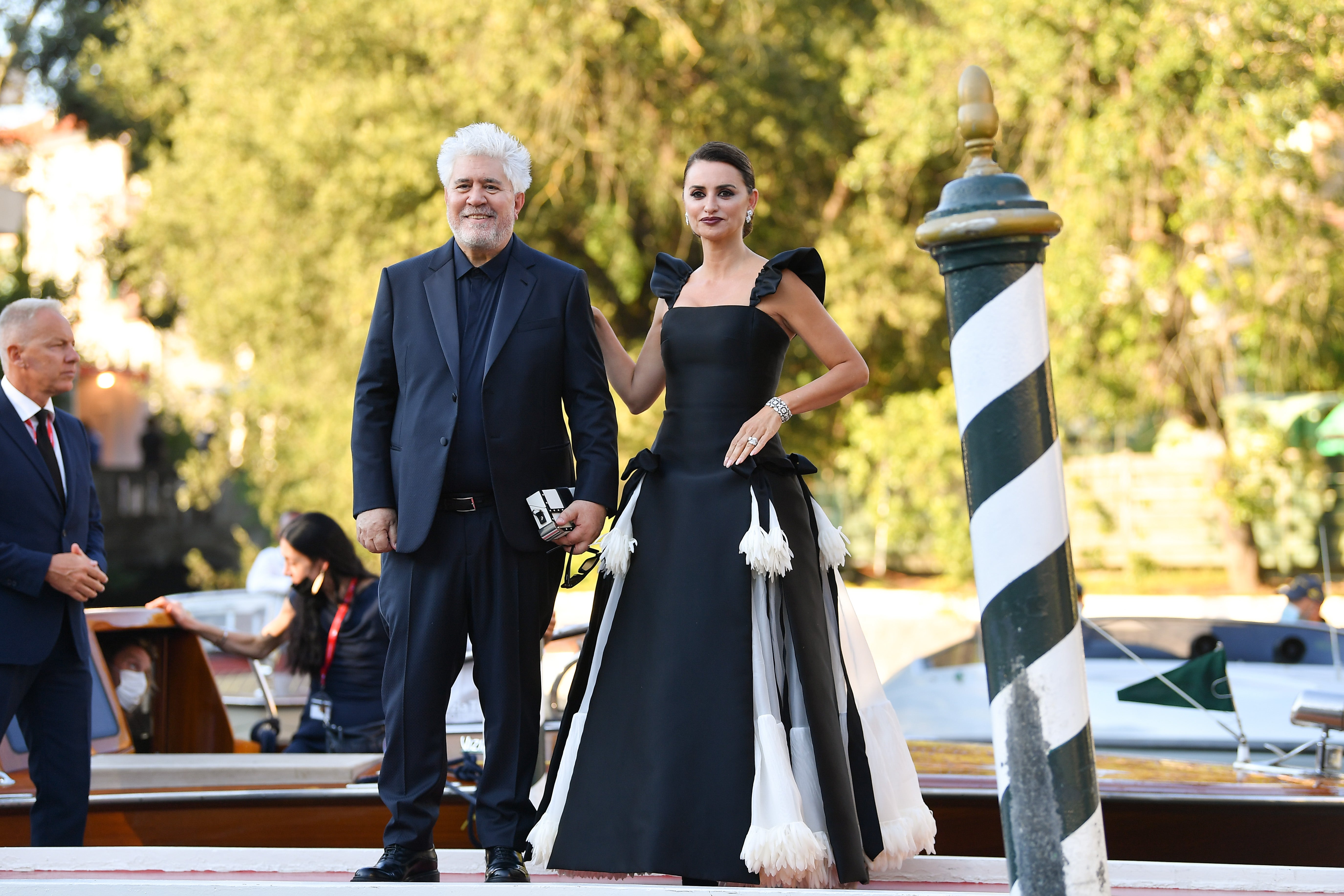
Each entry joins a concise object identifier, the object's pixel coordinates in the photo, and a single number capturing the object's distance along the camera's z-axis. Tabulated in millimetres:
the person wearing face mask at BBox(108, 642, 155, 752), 10180
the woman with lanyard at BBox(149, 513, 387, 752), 10570
